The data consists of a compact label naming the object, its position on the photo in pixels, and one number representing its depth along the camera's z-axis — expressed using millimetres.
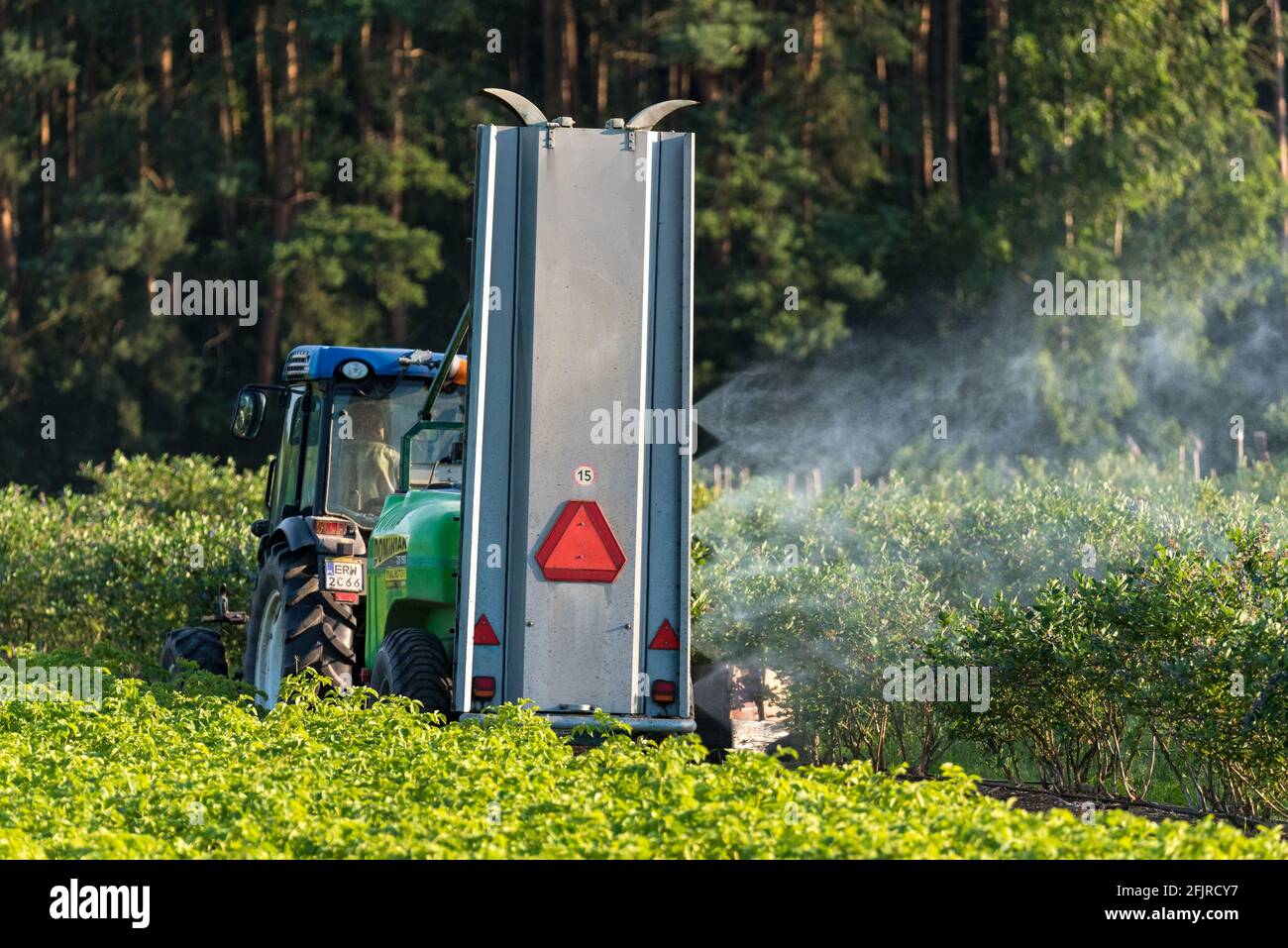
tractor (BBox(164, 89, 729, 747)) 18328
